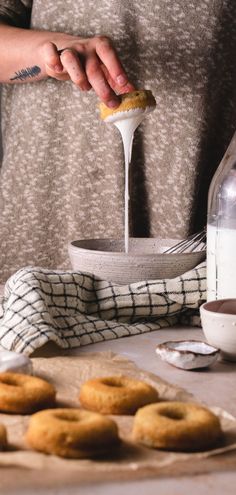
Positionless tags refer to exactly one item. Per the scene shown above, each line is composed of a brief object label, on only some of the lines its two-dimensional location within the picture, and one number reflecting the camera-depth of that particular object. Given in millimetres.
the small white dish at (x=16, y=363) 1139
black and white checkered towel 1338
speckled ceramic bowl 1488
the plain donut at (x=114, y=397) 1059
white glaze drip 1546
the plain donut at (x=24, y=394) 1050
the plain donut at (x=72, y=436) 956
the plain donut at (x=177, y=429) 976
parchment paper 937
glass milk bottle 1350
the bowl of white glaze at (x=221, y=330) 1242
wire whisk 1594
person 1848
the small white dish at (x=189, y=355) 1216
